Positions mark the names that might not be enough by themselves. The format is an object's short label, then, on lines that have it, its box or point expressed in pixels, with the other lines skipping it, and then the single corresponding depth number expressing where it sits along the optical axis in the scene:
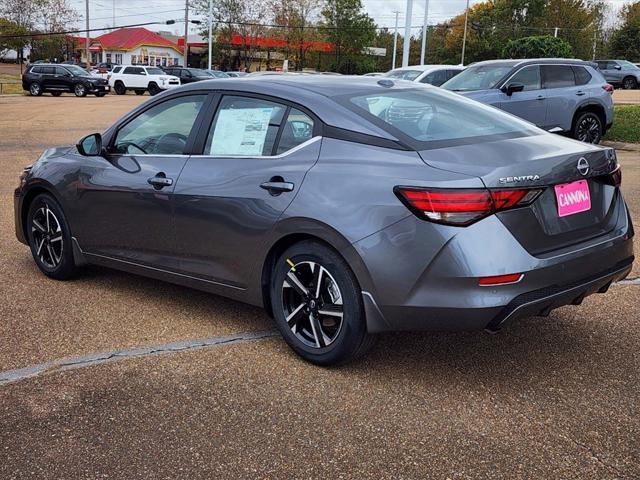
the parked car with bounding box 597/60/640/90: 41.41
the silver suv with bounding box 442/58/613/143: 12.79
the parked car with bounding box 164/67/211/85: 45.78
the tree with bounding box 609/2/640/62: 62.88
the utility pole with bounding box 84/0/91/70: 68.75
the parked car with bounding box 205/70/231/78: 41.46
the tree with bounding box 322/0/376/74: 75.75
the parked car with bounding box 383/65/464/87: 17.97
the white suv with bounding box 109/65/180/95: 42.88
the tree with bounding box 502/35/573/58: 48.75
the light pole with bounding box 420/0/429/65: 40.03
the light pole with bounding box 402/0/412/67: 31.35
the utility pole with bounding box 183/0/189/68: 69.81
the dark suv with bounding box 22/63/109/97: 38.38
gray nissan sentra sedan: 3.41
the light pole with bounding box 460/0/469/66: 78.22
